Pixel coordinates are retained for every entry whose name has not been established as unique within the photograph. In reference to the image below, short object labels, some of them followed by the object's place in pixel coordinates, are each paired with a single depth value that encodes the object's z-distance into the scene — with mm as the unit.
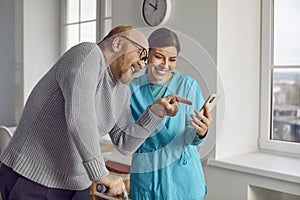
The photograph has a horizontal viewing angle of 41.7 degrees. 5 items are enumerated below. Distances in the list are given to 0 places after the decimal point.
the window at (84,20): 3383
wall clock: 2340
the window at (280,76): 2277
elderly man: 1108
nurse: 1330
